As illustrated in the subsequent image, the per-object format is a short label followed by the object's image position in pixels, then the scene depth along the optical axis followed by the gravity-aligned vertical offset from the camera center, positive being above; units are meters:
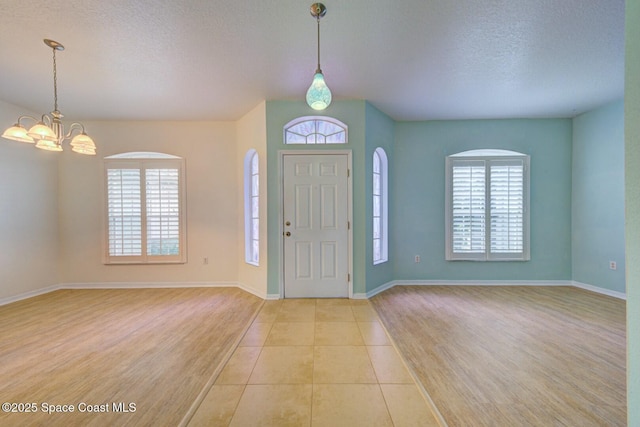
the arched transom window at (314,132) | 3.75 +1.16
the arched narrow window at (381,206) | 4.22 +0.05
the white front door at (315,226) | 3.68 -0.24
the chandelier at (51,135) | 2.34 +0.72
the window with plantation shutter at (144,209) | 4.35 +0.01
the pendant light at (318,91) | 1.90 +0.90
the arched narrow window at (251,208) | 4.18 +0.03
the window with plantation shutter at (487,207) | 4.36 +0.03
